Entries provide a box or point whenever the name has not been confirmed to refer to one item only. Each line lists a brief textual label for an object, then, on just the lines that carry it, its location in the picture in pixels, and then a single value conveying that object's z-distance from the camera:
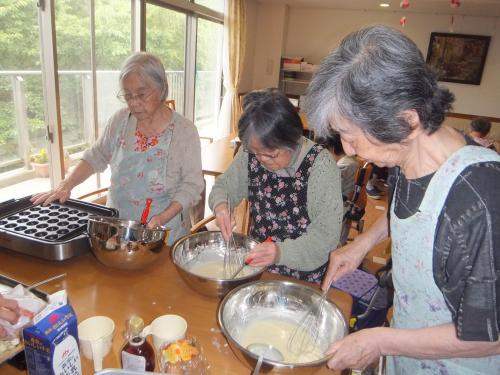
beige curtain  5.38
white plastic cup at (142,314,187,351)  0.81
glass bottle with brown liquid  0.71
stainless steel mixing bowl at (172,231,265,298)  0.99
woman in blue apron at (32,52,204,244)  1.45
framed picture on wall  6.06
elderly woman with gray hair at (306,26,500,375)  0.62
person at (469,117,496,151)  4.19
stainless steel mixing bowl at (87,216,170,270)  1.07
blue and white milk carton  0.64
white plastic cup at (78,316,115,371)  0.78
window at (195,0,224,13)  4.98
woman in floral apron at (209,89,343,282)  1.11
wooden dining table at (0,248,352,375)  0.84
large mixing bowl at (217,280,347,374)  0.90
